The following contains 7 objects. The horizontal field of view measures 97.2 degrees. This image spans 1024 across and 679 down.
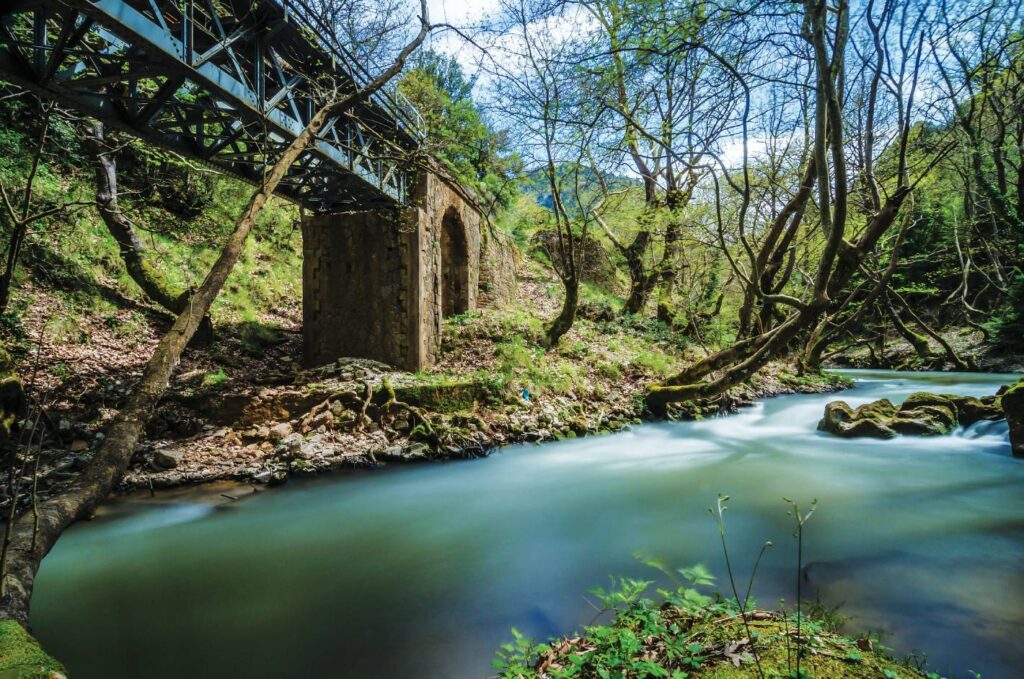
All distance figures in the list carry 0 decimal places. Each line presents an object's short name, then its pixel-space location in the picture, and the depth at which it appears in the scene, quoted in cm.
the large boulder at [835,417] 845
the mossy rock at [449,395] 784
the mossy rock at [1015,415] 634
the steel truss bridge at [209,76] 458
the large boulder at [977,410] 762
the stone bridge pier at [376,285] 974
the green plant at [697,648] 199
